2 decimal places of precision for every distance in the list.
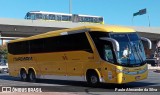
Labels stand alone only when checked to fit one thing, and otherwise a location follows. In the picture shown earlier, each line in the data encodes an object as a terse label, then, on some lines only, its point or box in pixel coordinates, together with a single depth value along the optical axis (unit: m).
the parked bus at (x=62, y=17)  64.19
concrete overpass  59.84
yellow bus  18.28
